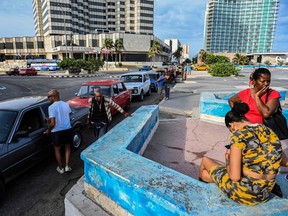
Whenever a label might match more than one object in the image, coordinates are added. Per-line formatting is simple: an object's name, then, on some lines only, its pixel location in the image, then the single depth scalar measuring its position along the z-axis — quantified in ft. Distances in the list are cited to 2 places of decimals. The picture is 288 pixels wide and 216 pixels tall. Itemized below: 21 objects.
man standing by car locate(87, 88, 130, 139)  15.62
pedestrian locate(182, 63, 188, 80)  75.61
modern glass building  492.13
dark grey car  11.35
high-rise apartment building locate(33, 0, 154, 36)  284.20
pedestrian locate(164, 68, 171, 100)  36.88
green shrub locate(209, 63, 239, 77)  91.25
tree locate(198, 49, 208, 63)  292.20
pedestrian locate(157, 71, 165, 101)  38.88
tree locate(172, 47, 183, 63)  387.59
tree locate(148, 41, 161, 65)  245.04
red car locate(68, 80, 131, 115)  24.91
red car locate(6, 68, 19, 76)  119.96
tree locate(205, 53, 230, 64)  284.00
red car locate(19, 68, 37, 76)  119.24
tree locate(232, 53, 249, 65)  265.95
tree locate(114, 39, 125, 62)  223.71
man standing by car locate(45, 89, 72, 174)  13.24
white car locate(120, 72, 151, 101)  39.32
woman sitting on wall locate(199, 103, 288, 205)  5.85
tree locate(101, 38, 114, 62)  218.26
